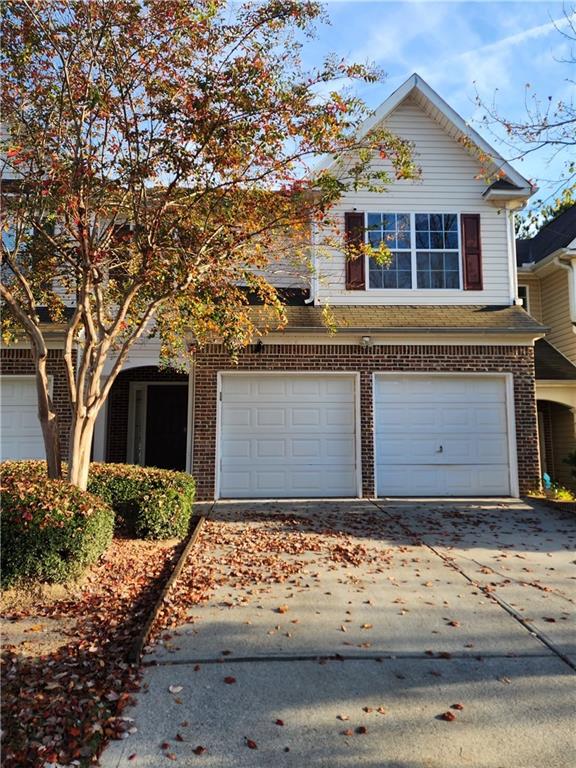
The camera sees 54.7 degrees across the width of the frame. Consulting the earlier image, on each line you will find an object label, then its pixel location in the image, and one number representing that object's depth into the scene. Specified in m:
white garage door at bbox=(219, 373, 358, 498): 10.68
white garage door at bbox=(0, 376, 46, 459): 10.92
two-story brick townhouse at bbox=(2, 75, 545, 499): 10.65
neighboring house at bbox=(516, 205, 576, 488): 12.89
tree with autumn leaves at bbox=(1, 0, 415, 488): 6.35
